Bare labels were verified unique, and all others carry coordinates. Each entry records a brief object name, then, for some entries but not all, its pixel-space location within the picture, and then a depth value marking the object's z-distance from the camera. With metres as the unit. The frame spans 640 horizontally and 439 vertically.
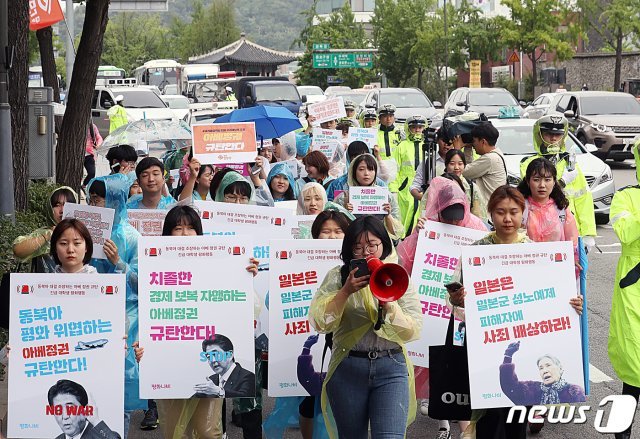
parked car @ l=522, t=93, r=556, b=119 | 32.44
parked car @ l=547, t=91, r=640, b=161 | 27.25
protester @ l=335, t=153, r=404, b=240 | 9.47
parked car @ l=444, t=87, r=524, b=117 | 32.19
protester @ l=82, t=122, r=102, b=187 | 20.09
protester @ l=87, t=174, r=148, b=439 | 6.62
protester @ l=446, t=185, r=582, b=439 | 5.92
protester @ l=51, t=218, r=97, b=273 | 6.16
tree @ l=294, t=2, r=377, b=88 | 78.31
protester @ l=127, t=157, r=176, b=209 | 8.33
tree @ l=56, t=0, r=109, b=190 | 14.68
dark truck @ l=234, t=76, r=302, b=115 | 36.34
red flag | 18.25
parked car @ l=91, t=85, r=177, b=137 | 32.44
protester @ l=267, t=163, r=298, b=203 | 9.88
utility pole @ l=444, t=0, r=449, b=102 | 58.72
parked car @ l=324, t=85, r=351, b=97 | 39.57
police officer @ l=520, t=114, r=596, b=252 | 8.38
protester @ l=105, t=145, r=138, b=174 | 9.86
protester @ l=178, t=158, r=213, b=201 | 9.59
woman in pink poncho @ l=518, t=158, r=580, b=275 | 7.45
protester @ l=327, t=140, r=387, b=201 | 9.91
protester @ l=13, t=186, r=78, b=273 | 6.60
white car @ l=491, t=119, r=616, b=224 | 17.65
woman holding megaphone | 5.38
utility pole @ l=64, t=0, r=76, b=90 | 31.57
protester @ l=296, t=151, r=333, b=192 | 10.43
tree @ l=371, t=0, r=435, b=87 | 67.06
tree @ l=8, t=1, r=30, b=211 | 11.41
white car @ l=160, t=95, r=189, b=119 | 36.77
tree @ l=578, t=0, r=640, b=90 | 44.77
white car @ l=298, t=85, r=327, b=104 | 40.96
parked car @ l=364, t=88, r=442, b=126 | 30.47
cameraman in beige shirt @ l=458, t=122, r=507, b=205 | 9.25
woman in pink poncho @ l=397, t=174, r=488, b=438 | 7.27
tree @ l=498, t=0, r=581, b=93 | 49.91
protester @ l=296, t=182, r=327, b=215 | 8.09
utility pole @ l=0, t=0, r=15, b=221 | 10.05
